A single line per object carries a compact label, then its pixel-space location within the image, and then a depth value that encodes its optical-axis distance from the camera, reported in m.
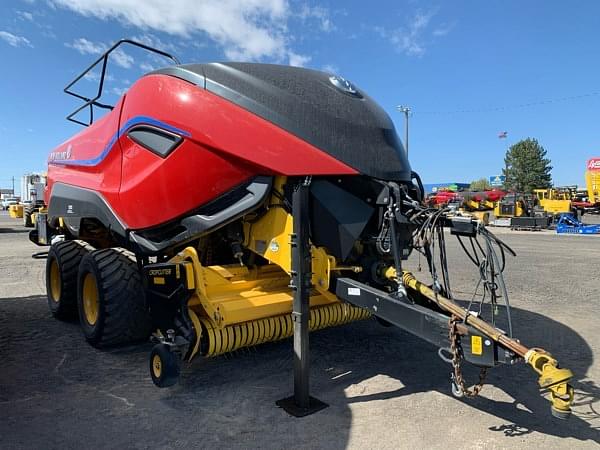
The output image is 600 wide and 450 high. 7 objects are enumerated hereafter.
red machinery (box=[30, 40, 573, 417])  3.26
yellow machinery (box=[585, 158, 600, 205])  27.36
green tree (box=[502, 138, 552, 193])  62.75
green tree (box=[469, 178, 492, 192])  88.84
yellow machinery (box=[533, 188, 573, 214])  24.31
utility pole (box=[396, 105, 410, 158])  35.03
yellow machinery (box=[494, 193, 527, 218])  23.86
